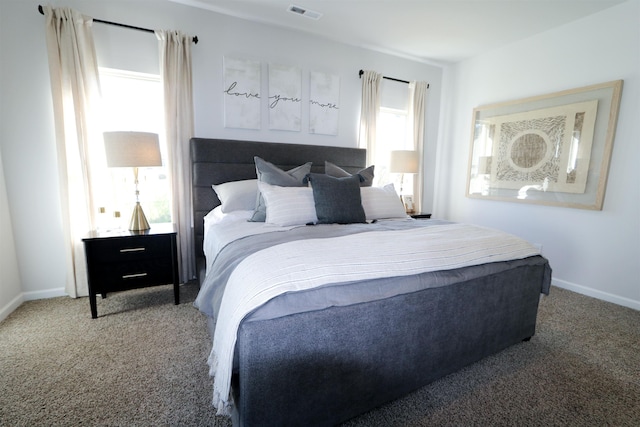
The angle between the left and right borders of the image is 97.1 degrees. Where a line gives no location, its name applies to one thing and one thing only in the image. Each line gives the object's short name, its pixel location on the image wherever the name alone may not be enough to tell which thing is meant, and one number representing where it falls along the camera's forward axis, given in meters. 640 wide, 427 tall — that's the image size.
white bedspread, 1.04
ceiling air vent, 2.65
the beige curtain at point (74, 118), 2.23
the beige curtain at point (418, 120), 3.83
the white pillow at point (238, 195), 2.44
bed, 1.05
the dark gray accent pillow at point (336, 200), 2.16
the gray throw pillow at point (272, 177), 2.32
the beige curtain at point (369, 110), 3.48
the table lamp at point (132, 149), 2.13
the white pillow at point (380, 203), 2.47
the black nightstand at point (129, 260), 2.09
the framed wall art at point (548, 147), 2.64
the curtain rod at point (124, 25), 2.35
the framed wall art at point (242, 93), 2.84
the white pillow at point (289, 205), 2.07
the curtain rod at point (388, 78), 3.43
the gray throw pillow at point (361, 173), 2.86
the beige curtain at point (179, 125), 2.56
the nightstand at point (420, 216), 3.36
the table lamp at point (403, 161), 3.47
